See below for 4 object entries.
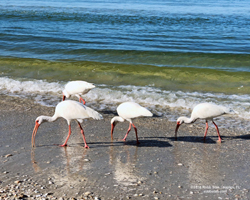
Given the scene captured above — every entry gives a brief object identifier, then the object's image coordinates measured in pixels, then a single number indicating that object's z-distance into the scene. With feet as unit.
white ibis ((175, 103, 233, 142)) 20.53
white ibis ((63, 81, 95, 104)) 26.14
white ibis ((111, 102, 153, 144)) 19.40
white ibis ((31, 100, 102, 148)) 19.02
